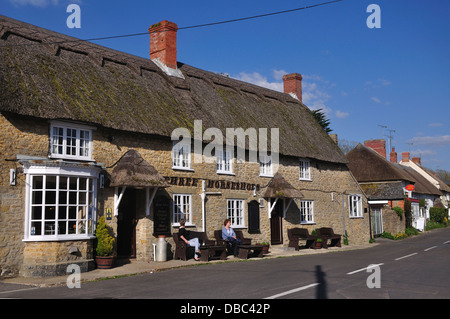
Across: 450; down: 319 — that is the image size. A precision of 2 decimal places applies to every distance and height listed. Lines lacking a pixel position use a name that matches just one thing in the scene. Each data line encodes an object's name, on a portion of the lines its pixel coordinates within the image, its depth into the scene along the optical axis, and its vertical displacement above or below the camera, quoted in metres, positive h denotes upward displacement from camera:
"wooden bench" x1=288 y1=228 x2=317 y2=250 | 21.03 -1.50
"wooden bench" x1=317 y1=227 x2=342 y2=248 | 22.72 -1.56
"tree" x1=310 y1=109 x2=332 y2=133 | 38.34 +7.33
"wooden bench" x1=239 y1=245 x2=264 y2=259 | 16.77 -1.65
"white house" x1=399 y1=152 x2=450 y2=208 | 55.22 +3.64
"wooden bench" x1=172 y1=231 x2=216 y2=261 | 15.83 -1.34
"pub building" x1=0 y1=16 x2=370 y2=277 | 12.64 +1.73
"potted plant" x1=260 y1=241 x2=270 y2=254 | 17.75 -1.75
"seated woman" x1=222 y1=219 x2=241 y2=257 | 17.06 -1.17
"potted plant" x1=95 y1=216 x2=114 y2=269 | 13.56 -1.25
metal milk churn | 15.47 -1.49
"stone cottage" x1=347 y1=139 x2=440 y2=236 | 31.58 +1.43
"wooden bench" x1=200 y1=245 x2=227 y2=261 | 15.77 -1.67
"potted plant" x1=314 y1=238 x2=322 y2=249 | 21.83 -1.91
